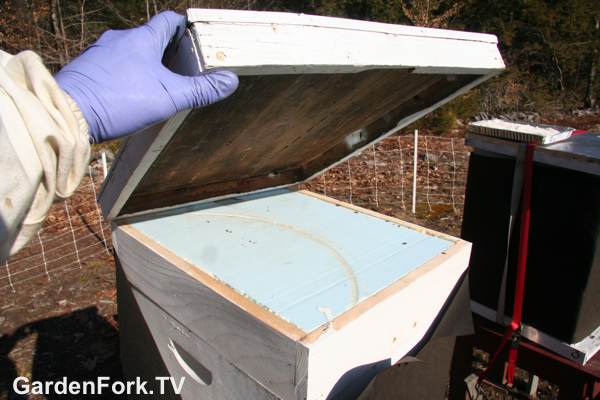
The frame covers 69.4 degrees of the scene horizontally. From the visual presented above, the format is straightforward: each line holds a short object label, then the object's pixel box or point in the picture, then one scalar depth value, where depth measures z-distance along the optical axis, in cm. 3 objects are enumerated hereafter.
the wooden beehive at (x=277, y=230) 104
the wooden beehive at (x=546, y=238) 147
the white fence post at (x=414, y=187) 520
